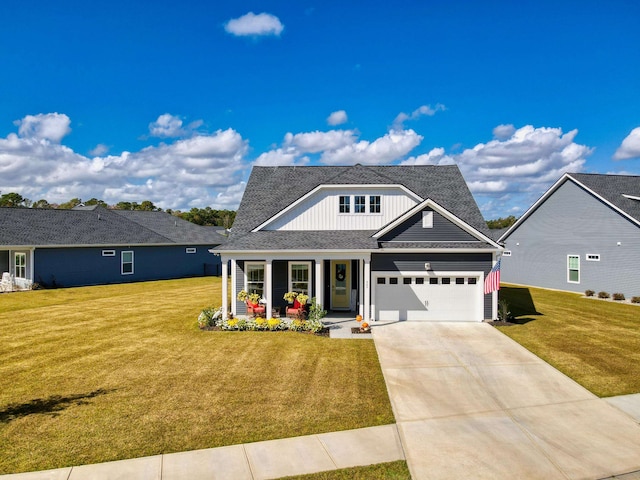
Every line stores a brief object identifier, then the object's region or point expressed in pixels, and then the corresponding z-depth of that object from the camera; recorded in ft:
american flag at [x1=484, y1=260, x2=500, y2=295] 51.49
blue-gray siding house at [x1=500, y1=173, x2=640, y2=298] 77.66
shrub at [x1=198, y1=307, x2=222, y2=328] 51.61
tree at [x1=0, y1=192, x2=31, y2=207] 260.62
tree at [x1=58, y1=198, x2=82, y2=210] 290.37
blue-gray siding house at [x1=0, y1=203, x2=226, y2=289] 90.48
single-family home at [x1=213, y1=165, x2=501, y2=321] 54.19
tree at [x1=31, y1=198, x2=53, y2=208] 294.60
